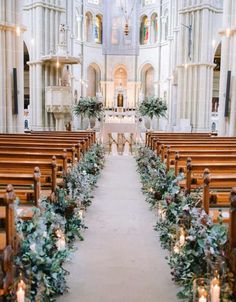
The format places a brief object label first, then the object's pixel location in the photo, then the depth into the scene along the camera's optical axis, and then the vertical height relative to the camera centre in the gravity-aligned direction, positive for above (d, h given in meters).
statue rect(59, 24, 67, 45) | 15.21 +3.41
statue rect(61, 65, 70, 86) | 16.80 +1.87
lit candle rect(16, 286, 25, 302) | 2.82 -1.37
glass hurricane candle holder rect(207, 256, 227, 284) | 3.04 -1.24
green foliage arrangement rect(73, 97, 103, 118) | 16.80 +0.46
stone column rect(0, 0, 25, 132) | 12.48 +2.07
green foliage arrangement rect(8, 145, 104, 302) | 3.08 -1.27
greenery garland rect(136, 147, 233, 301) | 3.27 -1.24
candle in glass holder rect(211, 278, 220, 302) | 2.92 -1.36
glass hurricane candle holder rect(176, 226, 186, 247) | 4.19 -1.38
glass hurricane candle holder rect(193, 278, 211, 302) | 3.00 -1.42
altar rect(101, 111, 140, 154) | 16.06 -0.63
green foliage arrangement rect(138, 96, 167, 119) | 16.28 +0.49
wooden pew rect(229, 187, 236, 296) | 2.98 -0.95
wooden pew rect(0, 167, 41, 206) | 4.05 -0.72
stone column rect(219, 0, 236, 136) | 12.40 +1.92
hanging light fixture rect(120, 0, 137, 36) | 29.97 +8.89
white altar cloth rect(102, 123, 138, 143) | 16.86 -0.48
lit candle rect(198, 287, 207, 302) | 2.96 -1.43
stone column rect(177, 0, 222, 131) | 17.98 +2.66
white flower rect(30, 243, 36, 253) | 3.13 -1.12
